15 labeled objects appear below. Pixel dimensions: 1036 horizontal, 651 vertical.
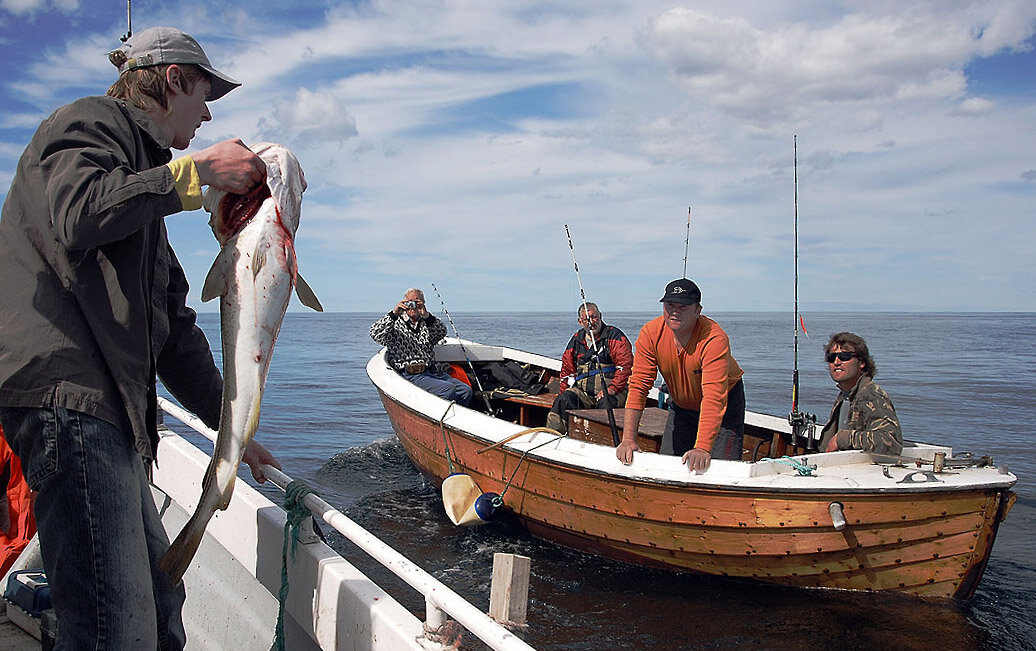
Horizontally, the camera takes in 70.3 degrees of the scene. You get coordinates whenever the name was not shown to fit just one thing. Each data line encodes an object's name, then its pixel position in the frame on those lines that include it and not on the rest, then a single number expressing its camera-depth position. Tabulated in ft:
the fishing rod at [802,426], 21.72
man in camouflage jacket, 17.89
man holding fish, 5.06
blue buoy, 22.06
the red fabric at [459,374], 33.58
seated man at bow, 30.37
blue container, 9.34
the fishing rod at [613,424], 21.80
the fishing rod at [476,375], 29.06
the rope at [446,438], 23.84
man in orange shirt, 17.38
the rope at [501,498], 21.57
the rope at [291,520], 7.72
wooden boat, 15.88
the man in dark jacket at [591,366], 27.04
